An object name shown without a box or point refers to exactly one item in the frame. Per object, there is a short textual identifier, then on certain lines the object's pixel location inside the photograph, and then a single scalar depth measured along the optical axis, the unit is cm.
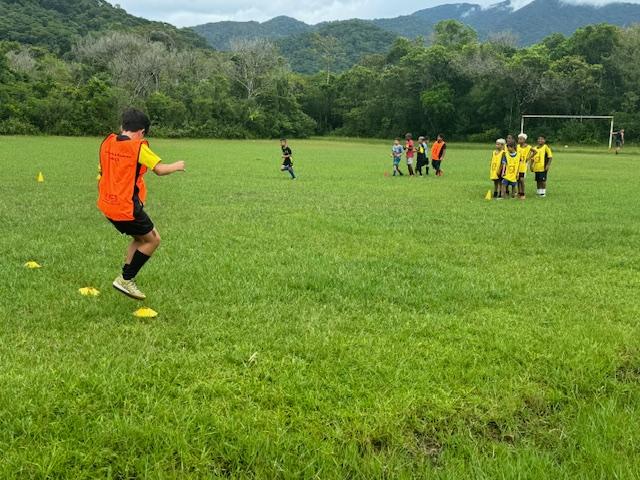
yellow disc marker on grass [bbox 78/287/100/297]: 606
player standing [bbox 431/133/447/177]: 2245
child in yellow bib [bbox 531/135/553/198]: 1584
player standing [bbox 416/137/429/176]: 2211
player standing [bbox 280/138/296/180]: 2047
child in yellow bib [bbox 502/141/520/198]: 1545
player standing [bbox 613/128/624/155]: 4488
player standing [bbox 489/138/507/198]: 1559
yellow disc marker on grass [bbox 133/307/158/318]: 542
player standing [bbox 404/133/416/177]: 2259
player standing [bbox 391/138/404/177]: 2212
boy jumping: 530
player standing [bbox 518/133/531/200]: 1552
